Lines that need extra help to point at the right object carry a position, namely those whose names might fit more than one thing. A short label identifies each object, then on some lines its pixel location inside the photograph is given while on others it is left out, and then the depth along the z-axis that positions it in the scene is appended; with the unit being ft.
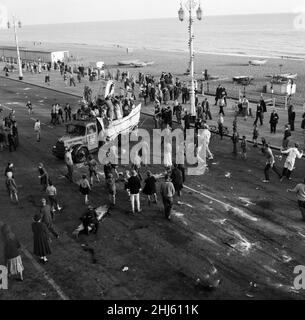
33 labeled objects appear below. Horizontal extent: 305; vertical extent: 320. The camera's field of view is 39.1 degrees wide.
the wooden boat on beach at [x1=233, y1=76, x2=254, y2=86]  157.72
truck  69.67
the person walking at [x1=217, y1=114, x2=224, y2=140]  80.38
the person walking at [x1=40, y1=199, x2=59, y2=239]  42.78
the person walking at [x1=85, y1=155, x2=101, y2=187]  58.44
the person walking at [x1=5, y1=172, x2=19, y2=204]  53.72
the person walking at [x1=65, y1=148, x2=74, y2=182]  59.77
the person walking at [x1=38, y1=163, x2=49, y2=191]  57.00
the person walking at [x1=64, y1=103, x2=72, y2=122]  97.66
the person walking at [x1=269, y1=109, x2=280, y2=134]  81.15
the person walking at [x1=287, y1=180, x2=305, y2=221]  46.32
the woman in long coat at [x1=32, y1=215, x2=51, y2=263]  39.09
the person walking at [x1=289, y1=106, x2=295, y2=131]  82.94
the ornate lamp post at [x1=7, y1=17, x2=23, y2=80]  176.96
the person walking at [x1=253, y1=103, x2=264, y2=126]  87.31
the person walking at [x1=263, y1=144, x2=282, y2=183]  58.34
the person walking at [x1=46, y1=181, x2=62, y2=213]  50.24
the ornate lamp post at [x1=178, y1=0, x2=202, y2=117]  83.87
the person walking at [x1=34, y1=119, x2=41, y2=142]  82.12
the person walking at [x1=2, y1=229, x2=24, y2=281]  37.19
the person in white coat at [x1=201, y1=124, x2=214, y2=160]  67.65
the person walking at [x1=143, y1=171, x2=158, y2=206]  51.36
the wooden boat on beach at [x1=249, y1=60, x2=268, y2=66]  233.64
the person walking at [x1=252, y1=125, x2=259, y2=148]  75.15
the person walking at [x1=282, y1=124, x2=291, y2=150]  66.90
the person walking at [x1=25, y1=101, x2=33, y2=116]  107.76
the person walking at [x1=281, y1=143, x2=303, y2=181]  58.18
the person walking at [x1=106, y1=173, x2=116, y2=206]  51.37
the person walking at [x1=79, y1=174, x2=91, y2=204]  52.39
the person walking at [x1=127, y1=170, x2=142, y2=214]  49.29
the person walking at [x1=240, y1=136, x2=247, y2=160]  67.87
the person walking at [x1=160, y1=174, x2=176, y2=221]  47.65
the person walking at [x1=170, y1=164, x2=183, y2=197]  52.56
